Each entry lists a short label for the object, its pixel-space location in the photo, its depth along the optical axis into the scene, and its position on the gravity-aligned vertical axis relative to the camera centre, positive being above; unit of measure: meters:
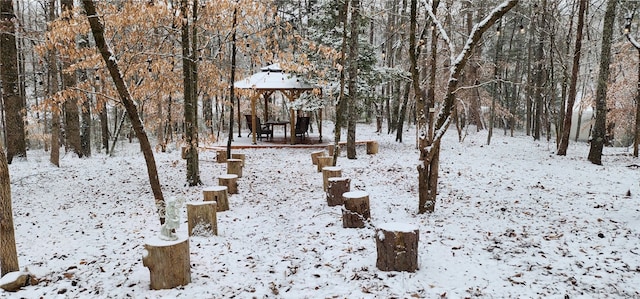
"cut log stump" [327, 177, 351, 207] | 6.73 -1.20
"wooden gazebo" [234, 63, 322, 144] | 14.76 +1.58
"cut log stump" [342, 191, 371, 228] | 5.54 -1.30
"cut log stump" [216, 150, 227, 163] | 11.84 -1.02
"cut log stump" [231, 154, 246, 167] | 11.11 -0.95
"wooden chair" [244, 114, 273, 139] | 15.95 -0.22
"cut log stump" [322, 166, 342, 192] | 7.64 -1.00
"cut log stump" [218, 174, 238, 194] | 7.89 -1.26
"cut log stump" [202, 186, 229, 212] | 6.50 -1.29
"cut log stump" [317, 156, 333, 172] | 9.70 -0.95
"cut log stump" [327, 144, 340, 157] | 12.55 -0.81
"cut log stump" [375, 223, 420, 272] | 3.97 -1.34
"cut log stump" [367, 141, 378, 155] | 13.12 -0.77
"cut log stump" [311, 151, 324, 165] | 11.14 -0.94
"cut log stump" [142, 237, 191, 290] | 3.65 -1.39
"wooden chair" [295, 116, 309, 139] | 15.88 +0.01
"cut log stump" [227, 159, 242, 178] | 9.36 -1.06
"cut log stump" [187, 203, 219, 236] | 5.33 -1.37
